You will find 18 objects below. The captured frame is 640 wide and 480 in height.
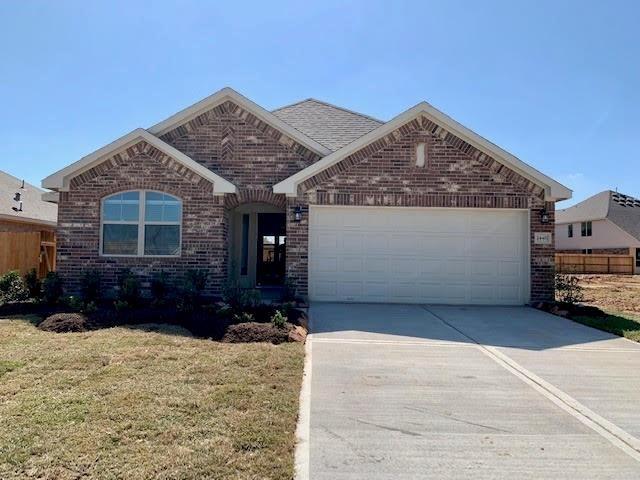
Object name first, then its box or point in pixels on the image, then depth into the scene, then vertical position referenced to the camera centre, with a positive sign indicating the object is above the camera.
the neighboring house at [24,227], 14.30 +0.92
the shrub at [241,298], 8.93 -0.83
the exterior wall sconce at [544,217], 11.82 +1.08
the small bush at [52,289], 10.06 -0.84
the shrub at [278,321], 7.79 -1.09
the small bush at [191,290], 9.49 -0.79
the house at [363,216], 11.63 +0.98
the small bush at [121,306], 9.40 -1.09
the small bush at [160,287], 10.92 -0.80
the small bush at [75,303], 9.37 -1.06
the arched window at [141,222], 11.72 +0.69
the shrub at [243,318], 8.20 -1.12
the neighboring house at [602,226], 36.31 +2.92
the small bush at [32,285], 10.91 -0.81
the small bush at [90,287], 10.65 -0.81
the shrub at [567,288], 11.76 -0.69
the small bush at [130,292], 9.98 -0.87
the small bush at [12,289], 10.60 -0.89
